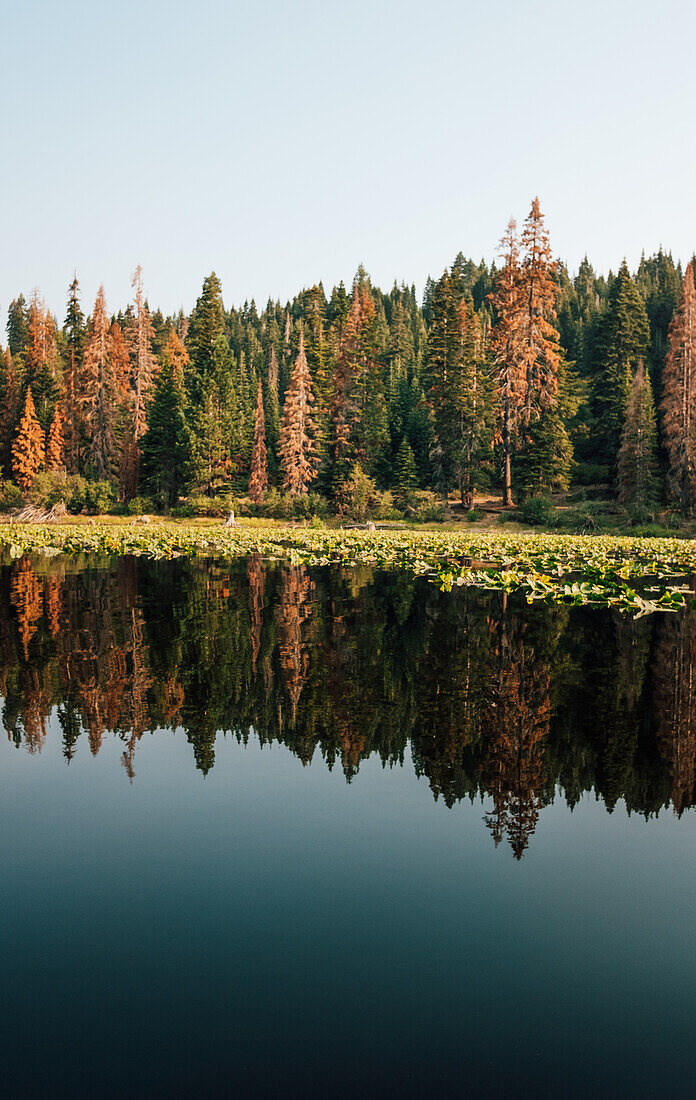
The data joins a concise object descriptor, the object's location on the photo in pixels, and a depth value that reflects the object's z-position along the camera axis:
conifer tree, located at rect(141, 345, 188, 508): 59.25
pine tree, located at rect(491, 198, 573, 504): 51.81
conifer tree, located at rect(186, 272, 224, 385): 58.53
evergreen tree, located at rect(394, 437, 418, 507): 59.62
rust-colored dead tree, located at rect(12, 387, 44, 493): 62.19
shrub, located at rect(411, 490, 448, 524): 50.59
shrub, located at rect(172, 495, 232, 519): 55.28
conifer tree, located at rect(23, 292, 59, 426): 69.12
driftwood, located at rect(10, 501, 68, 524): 52.94
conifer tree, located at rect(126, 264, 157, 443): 64.81
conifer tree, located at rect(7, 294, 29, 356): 124.02
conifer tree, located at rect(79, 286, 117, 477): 64.88
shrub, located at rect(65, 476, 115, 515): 56.91
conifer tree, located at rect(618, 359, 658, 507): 50.50
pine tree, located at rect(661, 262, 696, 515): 48.94
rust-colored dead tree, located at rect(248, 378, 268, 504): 59.53
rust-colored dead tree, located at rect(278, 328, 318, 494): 57.94
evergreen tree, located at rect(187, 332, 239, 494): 56.59
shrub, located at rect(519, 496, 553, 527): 47.47
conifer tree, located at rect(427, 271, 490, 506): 54.03
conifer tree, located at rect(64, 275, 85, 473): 67.46
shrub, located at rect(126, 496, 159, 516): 56.09
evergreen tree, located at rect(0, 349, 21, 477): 70.31
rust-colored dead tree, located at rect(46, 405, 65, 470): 64.56
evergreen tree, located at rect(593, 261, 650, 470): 65.31
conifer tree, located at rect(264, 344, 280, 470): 77.62
